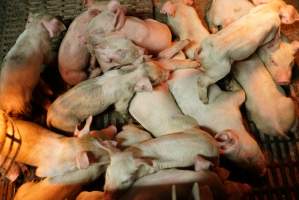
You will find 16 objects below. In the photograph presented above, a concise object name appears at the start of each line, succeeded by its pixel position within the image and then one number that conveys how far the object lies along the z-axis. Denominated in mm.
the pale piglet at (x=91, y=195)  1576
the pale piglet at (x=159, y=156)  1536
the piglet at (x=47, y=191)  1639
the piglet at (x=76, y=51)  1958
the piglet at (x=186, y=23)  1953
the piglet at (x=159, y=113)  1746
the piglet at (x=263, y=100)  1781
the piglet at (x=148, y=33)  1896
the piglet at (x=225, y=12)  1932
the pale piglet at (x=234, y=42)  1731
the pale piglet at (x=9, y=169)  1622
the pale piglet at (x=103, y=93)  1812
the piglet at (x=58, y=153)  1655
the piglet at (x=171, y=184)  1477
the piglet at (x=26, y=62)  1824
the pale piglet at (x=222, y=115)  1711
